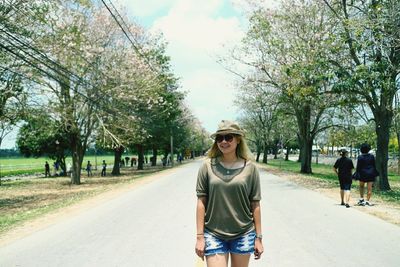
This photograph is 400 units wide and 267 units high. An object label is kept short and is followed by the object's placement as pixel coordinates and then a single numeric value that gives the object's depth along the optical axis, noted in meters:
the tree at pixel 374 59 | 15.38
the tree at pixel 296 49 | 20.55
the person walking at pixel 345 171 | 13.10
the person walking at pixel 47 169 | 44.22
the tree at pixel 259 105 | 32.53
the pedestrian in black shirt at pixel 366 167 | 13.61
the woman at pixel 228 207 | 3.69
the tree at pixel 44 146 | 43.38
